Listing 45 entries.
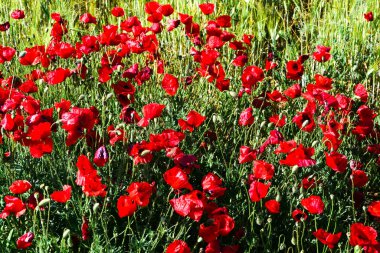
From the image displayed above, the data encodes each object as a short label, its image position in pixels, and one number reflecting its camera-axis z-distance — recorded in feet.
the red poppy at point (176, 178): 8.91
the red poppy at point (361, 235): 8.91
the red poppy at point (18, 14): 12.91
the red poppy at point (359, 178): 9.89
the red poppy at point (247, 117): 10.66
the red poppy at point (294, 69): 11.44
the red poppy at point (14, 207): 9.14
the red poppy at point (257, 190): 9.20
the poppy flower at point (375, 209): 9.23
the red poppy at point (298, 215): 9.44
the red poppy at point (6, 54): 11.39
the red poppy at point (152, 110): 9.69
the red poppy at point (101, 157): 9.49
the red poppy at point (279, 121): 10.75
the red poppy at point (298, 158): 9.48
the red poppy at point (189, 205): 8.81
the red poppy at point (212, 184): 9.28
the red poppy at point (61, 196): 8.94
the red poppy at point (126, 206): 8.79
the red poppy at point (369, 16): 13.42
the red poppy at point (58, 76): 10.75
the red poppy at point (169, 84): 11.06
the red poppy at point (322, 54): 12.03
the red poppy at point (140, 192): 8.84
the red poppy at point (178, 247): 8.65
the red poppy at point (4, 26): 12.83
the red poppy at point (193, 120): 10.33
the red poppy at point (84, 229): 9.32
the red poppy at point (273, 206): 9.28
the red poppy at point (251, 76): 11.13
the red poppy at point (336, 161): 9.50
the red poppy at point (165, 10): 12.38
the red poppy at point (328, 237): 9.07
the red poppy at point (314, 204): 9.23
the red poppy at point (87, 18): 12.50
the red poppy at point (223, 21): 12.32
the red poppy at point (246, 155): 9.85
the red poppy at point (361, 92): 11.13
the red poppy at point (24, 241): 8.97
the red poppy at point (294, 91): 11.06
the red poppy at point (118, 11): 12.89
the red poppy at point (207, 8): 12.79
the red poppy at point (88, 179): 8.89
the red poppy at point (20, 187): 9.19
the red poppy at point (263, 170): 9.46
